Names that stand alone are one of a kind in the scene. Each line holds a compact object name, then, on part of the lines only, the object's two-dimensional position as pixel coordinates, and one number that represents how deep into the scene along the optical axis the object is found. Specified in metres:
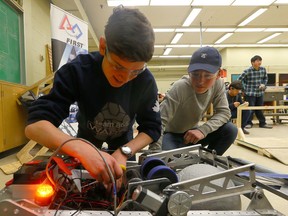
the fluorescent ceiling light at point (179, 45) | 8.54
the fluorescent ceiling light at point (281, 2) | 4.84
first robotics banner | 2.68
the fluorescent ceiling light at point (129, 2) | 4.74
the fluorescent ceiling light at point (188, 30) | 6.65
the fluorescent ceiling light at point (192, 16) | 5.23
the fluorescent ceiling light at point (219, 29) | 6.71
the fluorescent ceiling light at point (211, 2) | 4.77
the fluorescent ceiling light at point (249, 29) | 6.80
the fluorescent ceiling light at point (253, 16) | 5.32
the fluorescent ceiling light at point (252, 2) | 4.81
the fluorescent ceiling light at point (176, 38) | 7.23
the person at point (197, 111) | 1.44
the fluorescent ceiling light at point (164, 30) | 6.60
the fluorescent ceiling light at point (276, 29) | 6.90
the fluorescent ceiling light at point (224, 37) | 7.29
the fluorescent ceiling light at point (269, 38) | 7.47
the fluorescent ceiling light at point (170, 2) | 4.77
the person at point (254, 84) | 4.78
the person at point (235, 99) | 4.20
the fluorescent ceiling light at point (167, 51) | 9.16
